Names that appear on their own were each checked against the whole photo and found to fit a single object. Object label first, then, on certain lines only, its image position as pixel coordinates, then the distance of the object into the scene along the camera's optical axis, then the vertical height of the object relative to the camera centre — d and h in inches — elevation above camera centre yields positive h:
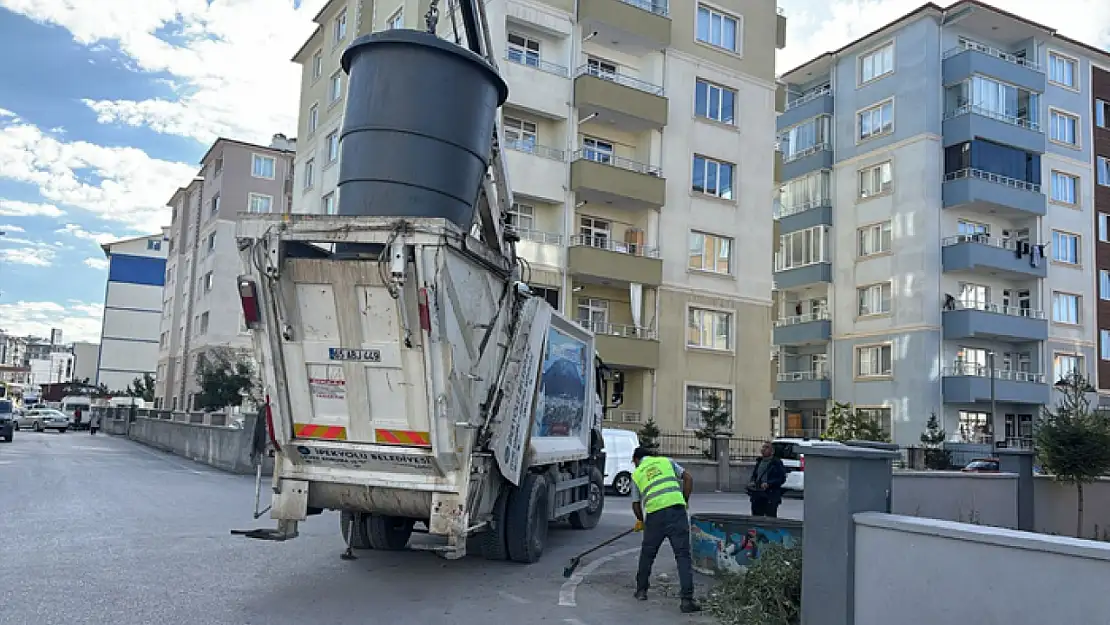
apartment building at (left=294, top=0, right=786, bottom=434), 1080.2 +298.9
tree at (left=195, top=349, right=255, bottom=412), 1257.4 +15.4
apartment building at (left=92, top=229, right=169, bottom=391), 2984.7 +276.8
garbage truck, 300.7 +30.5
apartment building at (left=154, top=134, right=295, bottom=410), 1911.9 +333.0
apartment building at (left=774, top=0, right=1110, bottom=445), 1438.2 +342.7
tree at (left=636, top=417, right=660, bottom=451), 1030.4 -19.0
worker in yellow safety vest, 323.3 -35.5
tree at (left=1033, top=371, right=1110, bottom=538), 553.9 -7.9
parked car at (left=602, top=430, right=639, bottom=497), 820.0 -39.3
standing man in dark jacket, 468.4 -32.5
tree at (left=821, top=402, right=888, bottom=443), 1272.1 -0.7
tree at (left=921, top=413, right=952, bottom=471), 1250.6 -24.3
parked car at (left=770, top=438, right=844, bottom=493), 828.0 -42.1
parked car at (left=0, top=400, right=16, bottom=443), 1332.4 -50.2
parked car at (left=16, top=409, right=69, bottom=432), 1967.3 -67.9
